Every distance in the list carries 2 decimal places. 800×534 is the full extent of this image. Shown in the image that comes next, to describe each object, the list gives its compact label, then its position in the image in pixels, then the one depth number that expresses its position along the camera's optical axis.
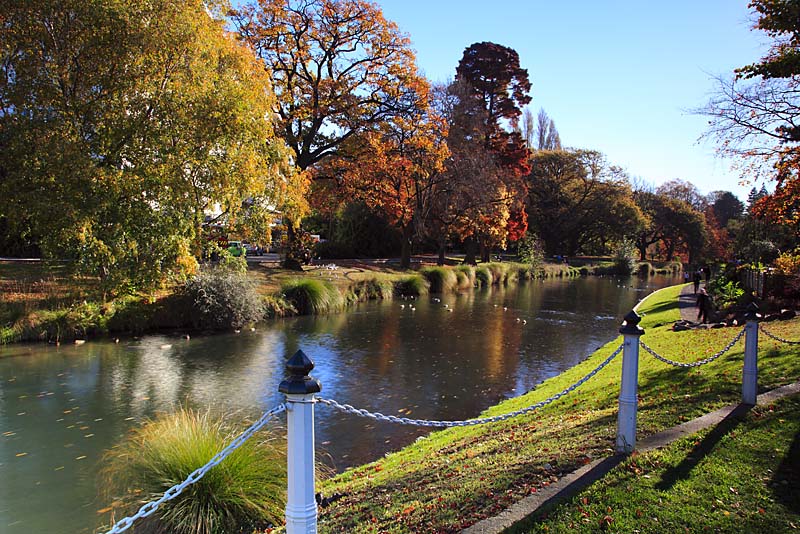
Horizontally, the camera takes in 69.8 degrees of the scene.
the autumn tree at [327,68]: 27.83
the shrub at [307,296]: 23.22
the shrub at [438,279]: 33.34
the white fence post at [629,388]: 5.17
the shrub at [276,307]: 21.83
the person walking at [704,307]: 16.00
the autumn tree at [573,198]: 65.19
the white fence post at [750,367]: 6.65
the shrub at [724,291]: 19.13
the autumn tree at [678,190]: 84.75
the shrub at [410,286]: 30.45
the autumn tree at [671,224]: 72.19
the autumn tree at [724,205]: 93.18
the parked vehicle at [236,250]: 38.12
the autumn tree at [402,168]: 29.92
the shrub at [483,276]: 39.06
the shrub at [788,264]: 16.76
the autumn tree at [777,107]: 11.87
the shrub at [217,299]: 18.88
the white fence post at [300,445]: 3.22
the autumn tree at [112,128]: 15.20
